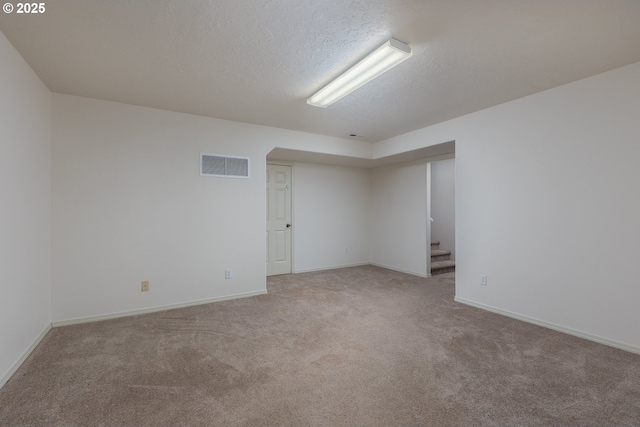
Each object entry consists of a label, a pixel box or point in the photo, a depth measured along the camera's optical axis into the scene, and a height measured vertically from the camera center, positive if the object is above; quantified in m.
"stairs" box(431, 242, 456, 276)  5.34 -1.01
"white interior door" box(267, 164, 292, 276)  5.24 -0.11
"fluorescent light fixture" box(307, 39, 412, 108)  2.06 +1.23
